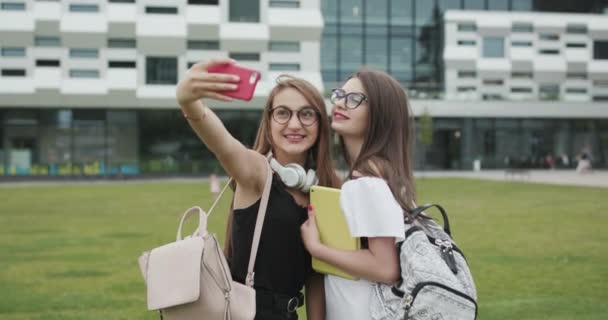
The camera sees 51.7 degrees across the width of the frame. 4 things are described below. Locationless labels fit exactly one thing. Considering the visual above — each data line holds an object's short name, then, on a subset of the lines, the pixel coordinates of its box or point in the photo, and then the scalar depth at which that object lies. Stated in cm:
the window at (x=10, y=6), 4034
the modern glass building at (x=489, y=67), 4747
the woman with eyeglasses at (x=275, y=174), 262
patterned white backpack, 244
